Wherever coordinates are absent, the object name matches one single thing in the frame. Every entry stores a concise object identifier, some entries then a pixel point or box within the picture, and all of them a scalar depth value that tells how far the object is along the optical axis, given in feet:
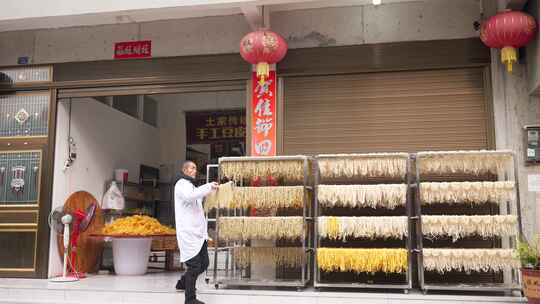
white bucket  27.45
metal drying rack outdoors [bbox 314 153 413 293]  19.81
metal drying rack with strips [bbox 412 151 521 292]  19.20
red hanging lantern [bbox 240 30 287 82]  22.08
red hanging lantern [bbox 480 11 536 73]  20.24
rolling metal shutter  23.07
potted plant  17.13
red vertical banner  24.18
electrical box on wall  21.53
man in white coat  18.85
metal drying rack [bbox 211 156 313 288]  20.68
